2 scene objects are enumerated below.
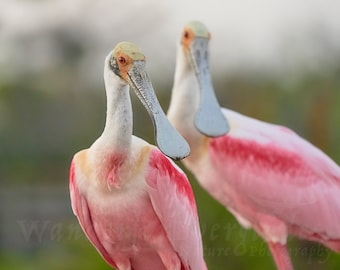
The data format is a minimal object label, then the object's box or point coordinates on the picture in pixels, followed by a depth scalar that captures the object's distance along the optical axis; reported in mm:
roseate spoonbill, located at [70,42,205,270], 6648
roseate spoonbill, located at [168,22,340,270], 8836
